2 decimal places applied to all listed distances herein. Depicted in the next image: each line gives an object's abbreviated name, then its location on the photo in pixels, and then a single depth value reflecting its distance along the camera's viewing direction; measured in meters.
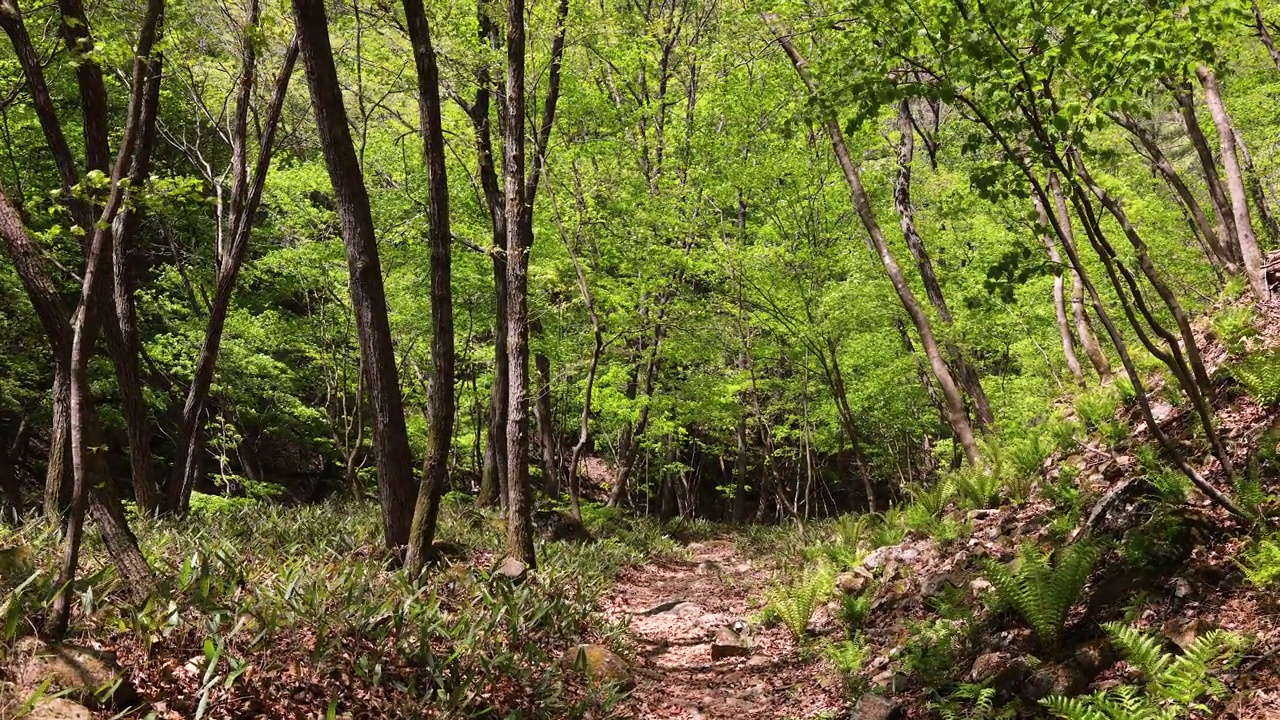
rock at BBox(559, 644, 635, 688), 5.56
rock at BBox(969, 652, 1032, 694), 4.32
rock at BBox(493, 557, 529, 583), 7.02
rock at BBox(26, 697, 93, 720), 3.04
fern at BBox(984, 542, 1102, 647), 4.50
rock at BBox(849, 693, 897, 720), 4.65
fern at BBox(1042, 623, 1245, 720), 3.30
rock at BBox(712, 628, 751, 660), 6.76
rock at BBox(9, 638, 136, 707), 3.28
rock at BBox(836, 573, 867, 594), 7.48
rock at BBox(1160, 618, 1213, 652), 3.83
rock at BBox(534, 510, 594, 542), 11.05
